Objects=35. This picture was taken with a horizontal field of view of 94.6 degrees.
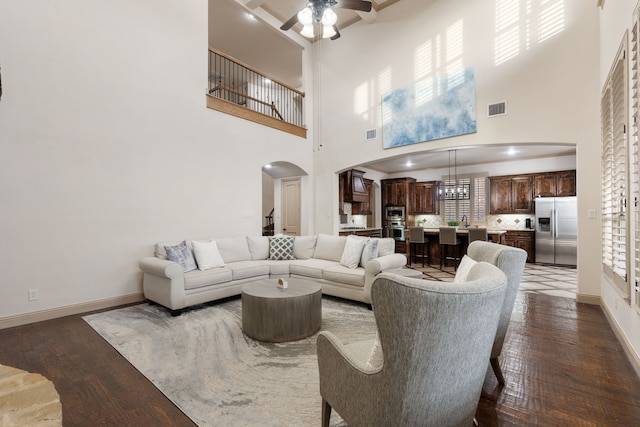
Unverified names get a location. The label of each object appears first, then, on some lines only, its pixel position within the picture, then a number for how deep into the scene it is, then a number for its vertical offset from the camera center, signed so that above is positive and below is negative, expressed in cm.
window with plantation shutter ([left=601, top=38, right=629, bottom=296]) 268 +34
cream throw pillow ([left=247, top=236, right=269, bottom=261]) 512 -62
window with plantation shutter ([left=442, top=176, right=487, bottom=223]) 866 +23
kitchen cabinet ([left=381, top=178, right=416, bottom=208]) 939 +64
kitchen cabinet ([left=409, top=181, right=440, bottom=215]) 919 +41
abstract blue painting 511 +188
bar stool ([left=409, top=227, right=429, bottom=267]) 720 -84
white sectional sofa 371 -80
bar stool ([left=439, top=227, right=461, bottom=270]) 666 -67
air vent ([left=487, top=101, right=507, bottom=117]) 477 +166
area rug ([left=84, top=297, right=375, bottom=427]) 185 -125
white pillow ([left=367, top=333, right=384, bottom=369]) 122 -62
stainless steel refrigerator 699 -50
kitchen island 710 -72
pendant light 768 +51
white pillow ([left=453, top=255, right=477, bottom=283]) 174 -37
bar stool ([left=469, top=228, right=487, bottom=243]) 636 -51
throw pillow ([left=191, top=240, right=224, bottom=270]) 419 -63
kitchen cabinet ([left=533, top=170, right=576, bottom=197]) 734 +67
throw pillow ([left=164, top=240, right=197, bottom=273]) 394 -59
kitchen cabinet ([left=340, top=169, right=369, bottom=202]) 808 +72
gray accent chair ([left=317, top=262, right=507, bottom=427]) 102 -53
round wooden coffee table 284 -101
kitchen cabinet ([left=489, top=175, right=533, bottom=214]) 792 +43
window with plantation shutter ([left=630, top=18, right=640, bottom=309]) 219 +49
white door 768 +13
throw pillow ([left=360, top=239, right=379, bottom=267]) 413 -57
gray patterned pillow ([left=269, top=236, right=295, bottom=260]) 509 -64
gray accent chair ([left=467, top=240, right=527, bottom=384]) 193 -39
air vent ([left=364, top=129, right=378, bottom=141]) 638 +167
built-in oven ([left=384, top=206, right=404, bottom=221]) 952 -7
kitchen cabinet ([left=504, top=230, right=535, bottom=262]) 760 -78
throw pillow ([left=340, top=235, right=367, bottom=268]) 422 -60
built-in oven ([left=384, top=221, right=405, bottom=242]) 888 -58
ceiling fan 429 +297
